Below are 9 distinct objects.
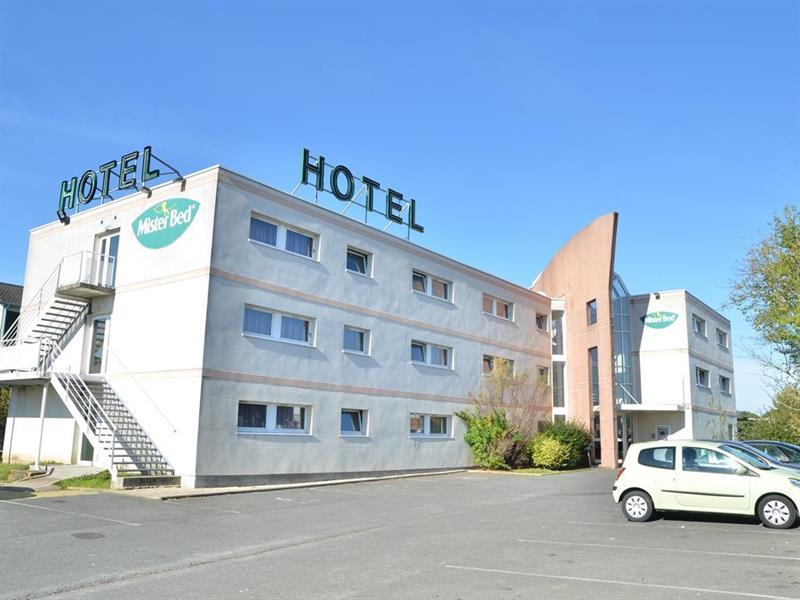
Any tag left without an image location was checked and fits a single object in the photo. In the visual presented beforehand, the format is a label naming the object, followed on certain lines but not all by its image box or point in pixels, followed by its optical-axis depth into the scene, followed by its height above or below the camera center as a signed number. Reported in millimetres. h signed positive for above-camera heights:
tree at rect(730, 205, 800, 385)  17812 +4221
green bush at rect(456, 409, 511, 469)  27859 -94
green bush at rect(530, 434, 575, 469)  28094 -670
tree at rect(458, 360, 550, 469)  28000 +602
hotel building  19203 +2735
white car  11766 -738
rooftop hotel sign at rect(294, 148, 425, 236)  23719 +8602
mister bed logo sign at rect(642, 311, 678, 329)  36688 +6172
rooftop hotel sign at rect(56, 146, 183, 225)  21750 +7939
